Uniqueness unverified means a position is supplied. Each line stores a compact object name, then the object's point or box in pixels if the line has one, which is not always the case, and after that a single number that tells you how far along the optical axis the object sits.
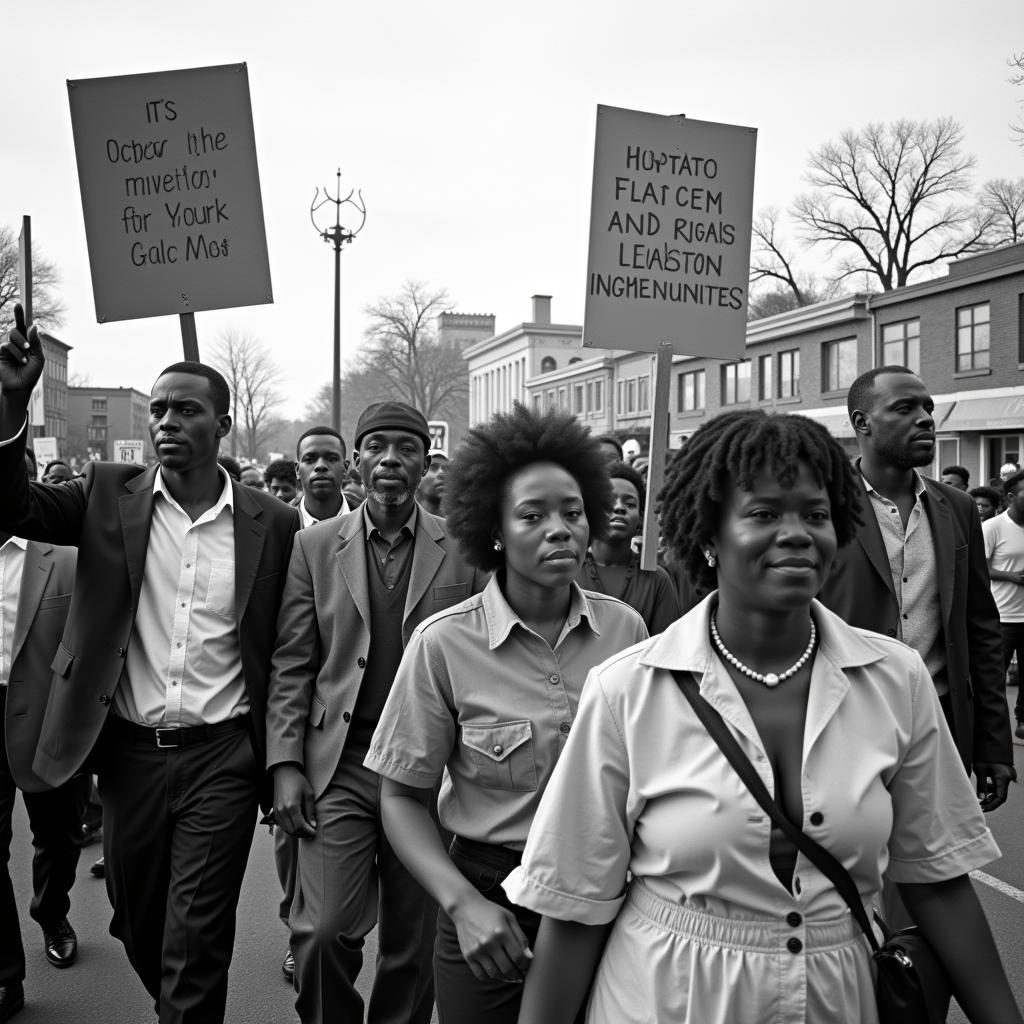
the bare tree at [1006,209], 45.28
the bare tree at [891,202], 50.19
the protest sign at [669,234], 4.86
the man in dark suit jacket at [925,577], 4.09
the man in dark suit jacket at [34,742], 4.37
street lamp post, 21.81
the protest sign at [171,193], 4.79
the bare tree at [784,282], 55.31
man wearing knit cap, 3.51
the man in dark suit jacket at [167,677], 3.73
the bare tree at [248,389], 49.09
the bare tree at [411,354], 55.53
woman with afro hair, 2.76
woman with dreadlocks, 1.91
